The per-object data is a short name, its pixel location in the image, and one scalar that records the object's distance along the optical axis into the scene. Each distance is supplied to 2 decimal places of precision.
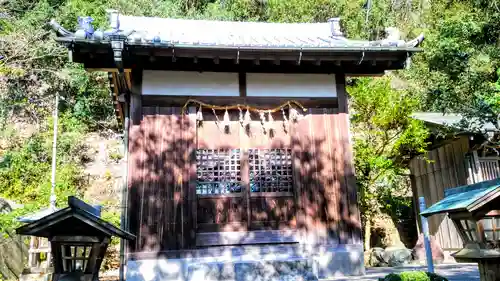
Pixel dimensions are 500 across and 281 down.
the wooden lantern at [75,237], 4.49
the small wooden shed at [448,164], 11.76
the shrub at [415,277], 5.15
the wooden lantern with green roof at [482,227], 4.43
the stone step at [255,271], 6.95
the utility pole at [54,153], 15.84
